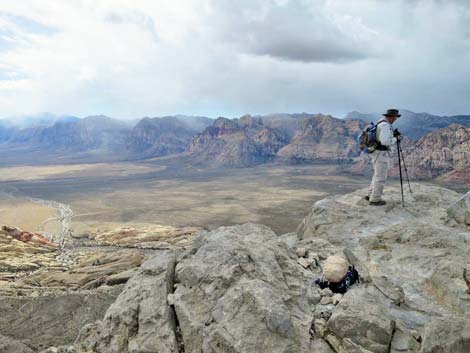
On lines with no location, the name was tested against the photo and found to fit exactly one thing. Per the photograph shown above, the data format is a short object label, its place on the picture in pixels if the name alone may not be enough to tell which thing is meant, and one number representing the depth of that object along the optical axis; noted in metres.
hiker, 11.12
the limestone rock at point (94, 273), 29.12
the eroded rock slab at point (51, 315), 17.64
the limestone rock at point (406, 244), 7.68
